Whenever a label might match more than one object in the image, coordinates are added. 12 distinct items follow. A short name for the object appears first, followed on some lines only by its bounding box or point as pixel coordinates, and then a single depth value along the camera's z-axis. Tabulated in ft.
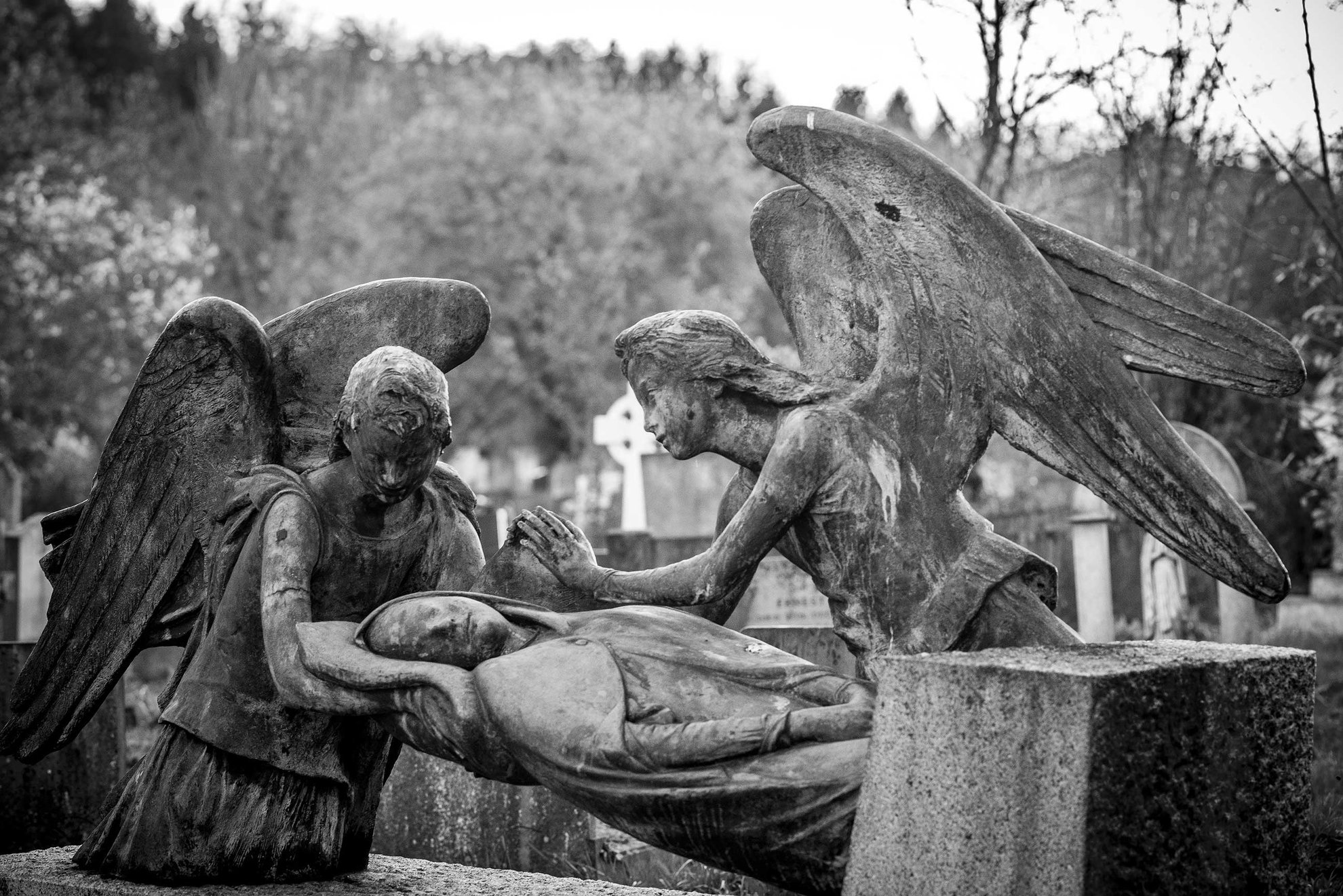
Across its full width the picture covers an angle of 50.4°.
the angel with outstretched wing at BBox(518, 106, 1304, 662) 10.77
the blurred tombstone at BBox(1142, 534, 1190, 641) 33.55
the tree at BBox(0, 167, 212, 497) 72.59
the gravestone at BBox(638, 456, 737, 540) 42.27
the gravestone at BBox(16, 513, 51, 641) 39.83
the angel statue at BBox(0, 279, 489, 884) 11.92
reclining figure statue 9.74
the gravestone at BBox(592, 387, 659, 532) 43.75
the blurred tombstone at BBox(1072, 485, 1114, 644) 33.42
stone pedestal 8.63
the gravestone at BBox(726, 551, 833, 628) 30.53
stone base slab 12.25
